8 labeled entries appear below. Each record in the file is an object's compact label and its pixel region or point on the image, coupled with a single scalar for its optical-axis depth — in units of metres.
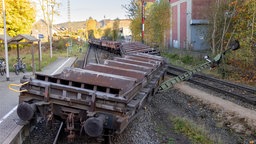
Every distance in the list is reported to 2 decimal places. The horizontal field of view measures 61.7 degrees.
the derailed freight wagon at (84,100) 3.98
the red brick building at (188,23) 27.97
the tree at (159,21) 24.25
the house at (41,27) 42.70
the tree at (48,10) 23.97
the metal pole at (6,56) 10.08
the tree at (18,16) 22.33
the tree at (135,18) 28.36
